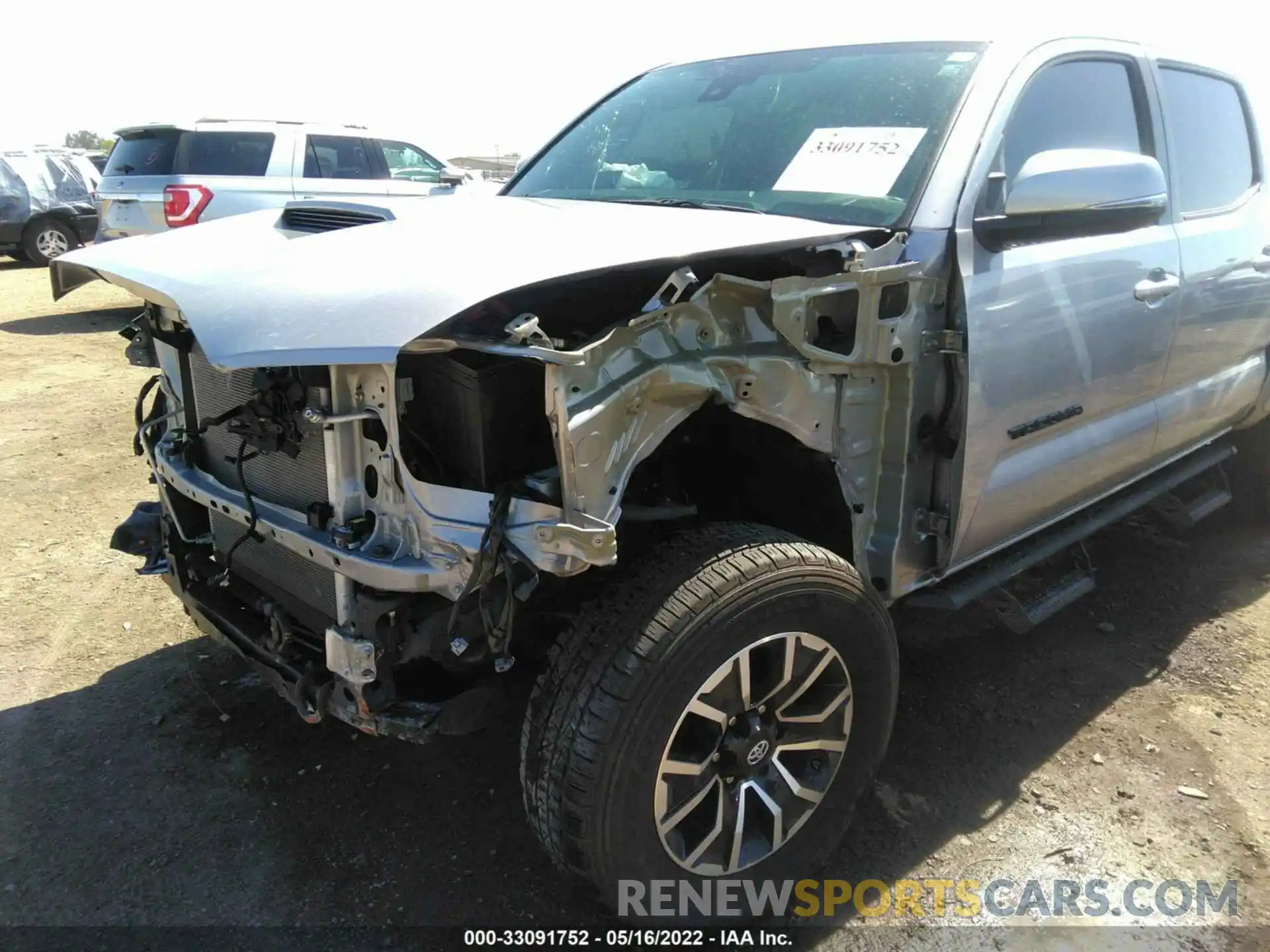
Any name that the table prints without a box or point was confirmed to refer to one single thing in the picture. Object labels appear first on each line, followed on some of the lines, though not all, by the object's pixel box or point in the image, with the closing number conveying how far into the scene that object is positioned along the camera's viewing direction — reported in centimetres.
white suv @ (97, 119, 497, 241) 935
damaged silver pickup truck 195
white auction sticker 258
